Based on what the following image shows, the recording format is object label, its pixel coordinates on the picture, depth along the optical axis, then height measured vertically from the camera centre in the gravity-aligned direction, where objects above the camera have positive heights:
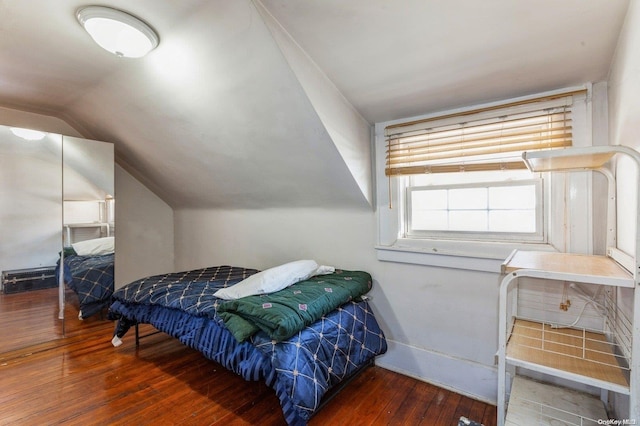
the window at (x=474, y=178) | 1.62 +0.22
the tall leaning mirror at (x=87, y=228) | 2.92 -0.16
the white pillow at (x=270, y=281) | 1.84 -0.44
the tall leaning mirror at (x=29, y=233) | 2.68 -0.19
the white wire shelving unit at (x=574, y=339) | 0.99 -0.58
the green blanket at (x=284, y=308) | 1.47 -0.51
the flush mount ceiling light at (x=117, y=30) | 1.45 +0.92
